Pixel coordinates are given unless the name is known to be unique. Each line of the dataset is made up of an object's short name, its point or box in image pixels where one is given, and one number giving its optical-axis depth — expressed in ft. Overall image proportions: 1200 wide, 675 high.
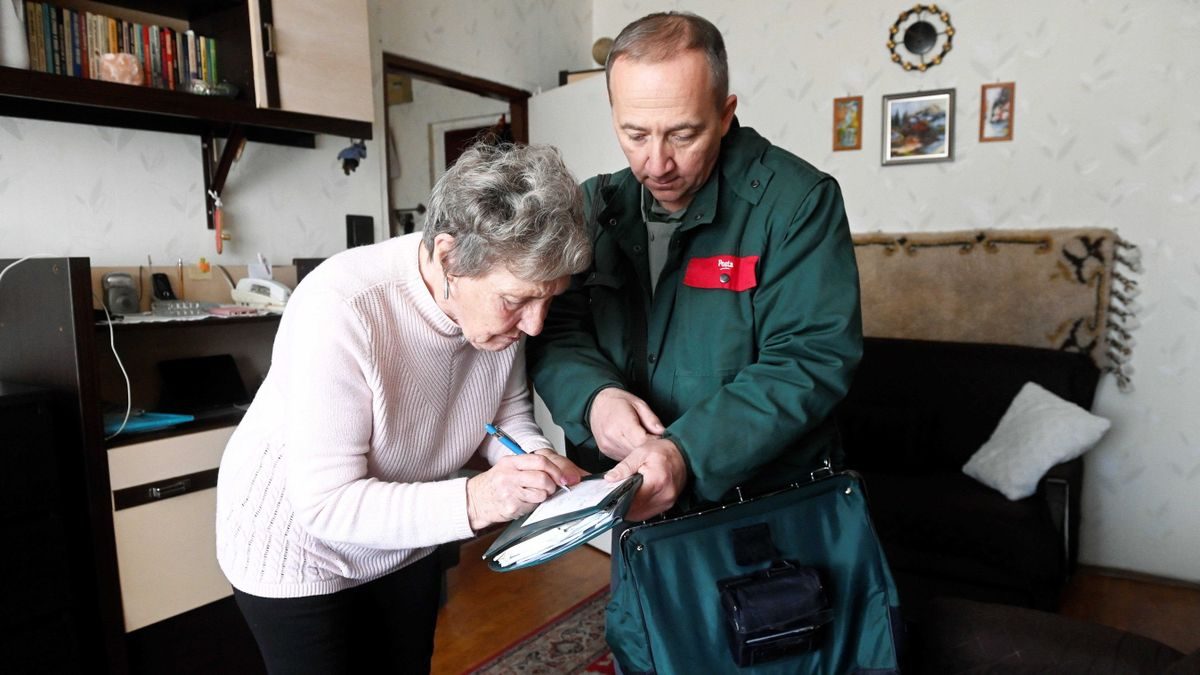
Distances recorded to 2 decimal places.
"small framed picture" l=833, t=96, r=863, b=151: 11.24
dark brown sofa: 8.00
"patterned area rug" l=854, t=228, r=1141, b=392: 9.75
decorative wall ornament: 10.49
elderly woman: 3.21
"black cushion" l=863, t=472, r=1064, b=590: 7.89
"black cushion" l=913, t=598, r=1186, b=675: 4.53
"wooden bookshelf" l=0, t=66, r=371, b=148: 6.05
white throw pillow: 8.39
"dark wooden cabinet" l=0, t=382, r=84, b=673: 5.63
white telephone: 7.93
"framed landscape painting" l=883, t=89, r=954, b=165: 10.60
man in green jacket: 3.42
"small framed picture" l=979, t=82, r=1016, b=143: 10.16
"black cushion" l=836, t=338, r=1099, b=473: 9.40
